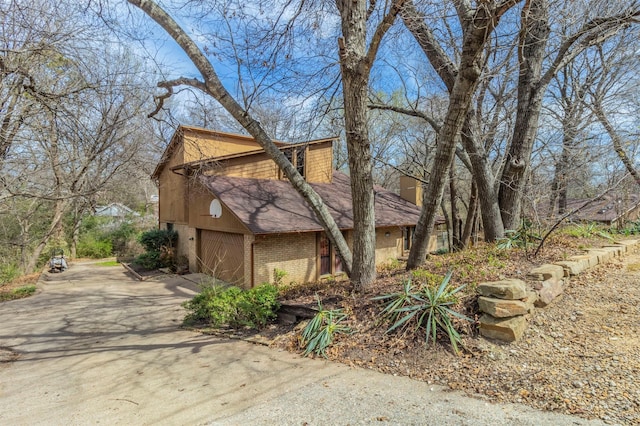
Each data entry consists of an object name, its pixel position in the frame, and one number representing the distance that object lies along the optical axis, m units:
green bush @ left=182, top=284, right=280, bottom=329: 6.70
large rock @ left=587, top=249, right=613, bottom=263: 6.29
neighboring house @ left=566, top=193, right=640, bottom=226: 10.94
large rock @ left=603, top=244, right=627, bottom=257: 6.79
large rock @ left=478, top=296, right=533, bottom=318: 3.94
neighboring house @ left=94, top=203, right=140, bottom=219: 26.08
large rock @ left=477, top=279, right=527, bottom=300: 4.03
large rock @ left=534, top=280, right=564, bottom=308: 4.45
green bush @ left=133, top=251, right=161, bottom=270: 17.09
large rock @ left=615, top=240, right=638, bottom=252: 7.35
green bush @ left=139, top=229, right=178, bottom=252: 17.48
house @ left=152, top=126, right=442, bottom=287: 11.63
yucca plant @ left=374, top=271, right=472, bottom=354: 4.16
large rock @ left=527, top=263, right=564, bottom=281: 4.73
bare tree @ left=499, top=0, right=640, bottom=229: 6.81
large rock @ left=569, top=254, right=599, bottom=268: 5.72
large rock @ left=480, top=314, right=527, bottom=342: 3.87
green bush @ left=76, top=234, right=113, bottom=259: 22.89
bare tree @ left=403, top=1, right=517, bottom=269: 4.62
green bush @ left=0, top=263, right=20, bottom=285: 15.21
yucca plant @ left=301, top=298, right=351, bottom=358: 4.79
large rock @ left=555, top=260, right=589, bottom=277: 5.25
